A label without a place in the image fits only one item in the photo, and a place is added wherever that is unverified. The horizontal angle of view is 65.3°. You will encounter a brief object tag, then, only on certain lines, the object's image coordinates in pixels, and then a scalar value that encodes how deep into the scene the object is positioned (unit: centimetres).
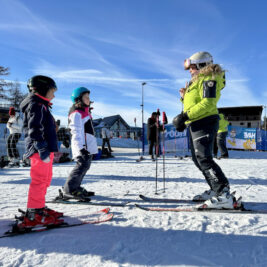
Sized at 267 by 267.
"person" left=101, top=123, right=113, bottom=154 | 1241
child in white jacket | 328
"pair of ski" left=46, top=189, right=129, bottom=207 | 301
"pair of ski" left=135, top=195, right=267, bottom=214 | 258
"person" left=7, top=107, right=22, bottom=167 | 729
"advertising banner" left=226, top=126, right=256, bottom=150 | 1716
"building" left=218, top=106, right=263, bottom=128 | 6112
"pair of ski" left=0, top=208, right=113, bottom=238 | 206
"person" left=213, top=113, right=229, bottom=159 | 924
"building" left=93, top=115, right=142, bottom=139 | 3875
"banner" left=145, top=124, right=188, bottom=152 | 1358
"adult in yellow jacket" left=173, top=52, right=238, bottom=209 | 264
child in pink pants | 222
